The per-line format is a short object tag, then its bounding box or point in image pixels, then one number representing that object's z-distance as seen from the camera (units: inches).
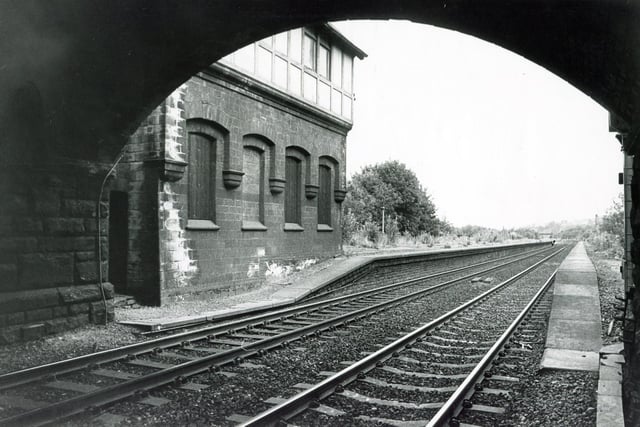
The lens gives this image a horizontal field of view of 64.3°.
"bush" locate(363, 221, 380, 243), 1264.8
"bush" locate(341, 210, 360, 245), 1102.4
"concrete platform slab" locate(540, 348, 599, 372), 233.8
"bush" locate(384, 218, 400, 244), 1391.5
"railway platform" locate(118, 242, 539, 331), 338.0
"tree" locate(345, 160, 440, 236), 1861.5
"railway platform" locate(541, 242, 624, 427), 184.5
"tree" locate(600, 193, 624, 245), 1278.7
